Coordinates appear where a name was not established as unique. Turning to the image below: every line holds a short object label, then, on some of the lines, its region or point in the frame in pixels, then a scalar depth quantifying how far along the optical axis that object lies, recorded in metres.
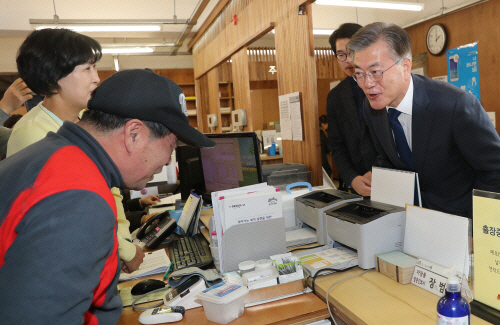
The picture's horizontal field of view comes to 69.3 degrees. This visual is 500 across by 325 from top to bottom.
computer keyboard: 1.59
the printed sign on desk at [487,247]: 0.90
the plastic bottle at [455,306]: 0.80
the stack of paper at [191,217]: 2.04
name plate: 1.10
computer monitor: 1.99
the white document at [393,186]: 1.41
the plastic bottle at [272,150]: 5.83
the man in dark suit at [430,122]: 1.43
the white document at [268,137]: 6.60
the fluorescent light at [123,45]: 6.89
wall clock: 6.30
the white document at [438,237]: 1.11
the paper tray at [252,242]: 1.43
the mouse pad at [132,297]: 1.34
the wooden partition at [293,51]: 3.01
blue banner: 5.79
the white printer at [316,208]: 1.67
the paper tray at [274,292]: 1.24
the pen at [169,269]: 1.55
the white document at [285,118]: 3.39
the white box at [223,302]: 1.12
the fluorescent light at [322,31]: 6.46
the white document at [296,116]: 3.18
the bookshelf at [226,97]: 7.71
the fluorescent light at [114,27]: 5.20
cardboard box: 1.22
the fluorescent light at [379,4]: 4.48
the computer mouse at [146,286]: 1.40
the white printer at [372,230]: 1.35
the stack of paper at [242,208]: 1.43
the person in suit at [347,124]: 2.31
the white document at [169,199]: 2.99
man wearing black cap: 0.58
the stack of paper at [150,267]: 1.60
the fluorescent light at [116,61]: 8.31
